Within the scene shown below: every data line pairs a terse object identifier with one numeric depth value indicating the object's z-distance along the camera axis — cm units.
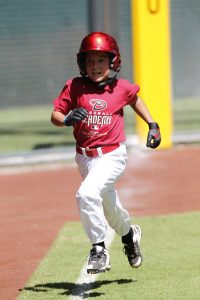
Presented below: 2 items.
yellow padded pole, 2862
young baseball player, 1311
